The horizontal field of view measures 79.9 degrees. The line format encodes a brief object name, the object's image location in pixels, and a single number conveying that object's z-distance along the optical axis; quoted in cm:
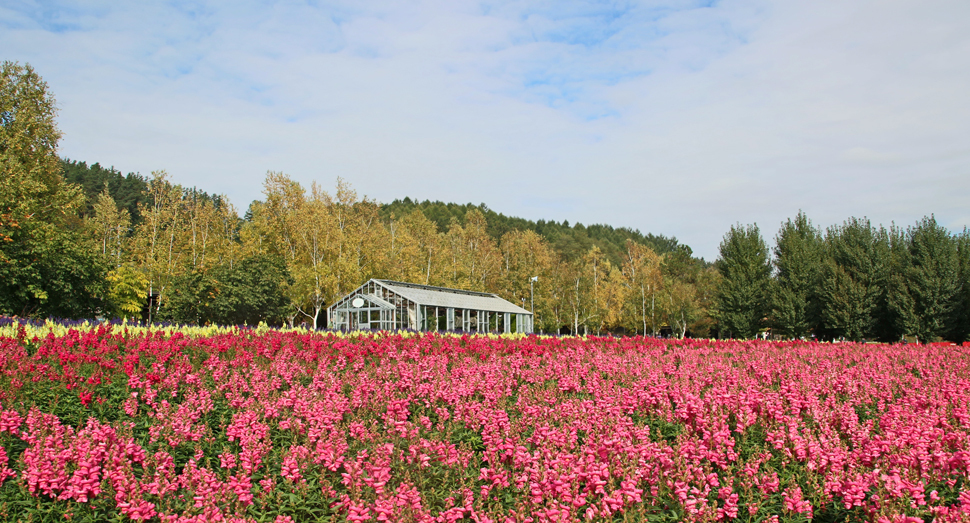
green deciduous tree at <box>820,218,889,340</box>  3209
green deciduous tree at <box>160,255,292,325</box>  3066
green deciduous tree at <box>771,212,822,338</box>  3447
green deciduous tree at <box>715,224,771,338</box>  3756
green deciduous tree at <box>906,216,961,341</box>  2977
